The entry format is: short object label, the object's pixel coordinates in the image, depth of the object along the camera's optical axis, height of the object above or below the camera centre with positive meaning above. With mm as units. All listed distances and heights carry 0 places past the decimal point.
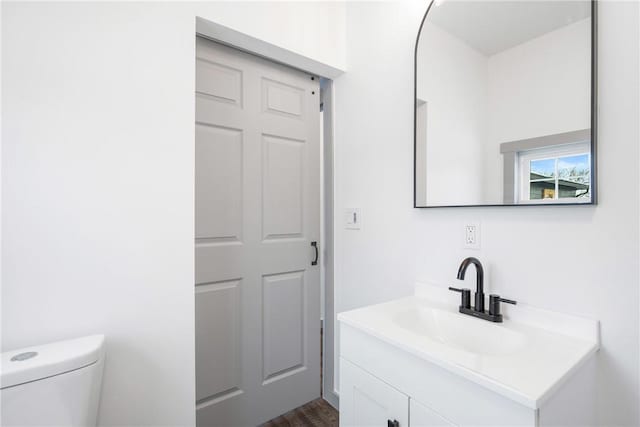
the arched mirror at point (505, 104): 926 +381
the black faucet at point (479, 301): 1037 -310
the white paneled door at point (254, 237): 1537 -141
